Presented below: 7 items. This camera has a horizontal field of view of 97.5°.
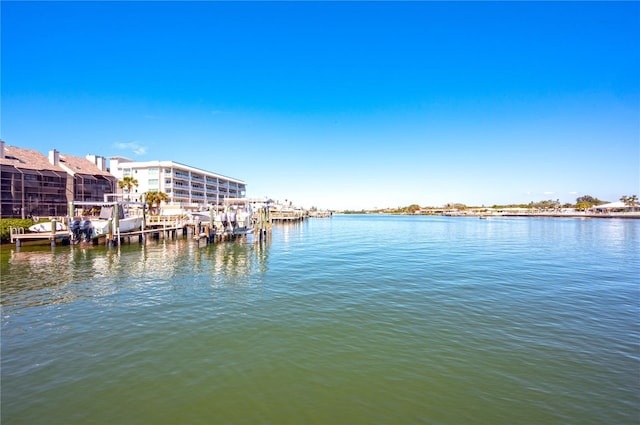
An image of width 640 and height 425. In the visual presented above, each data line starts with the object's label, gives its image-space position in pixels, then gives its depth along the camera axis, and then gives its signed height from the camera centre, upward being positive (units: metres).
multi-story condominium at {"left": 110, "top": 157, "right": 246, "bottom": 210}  77.75 +10.44
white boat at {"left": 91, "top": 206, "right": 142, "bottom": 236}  34.33 -0.95
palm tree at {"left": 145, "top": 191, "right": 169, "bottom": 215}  60.24 +3.75
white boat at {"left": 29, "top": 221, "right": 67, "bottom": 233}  33.75 -1.41
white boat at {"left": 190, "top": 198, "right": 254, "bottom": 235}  41.64 -1.37
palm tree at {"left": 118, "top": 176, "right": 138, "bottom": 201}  60.03 +7.06
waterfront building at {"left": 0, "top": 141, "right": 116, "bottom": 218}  43.81 +6.13
